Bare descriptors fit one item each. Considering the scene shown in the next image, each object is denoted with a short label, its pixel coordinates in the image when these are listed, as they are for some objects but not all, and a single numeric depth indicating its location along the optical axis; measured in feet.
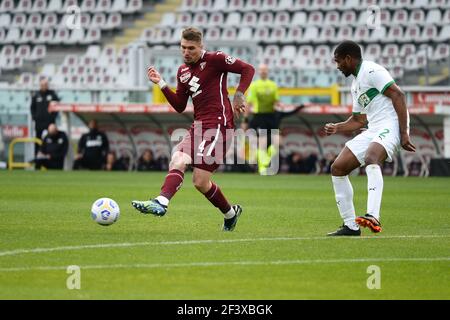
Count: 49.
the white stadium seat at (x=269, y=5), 120.98
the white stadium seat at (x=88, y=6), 129.80
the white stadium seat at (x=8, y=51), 126.92
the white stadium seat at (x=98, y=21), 126.61
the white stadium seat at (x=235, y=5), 122.11
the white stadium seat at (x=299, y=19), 117.39
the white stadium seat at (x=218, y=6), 122.62
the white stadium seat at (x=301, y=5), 118.62
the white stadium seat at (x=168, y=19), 123.04
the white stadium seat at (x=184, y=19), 121.70
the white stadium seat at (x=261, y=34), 118.11
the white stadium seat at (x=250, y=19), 120.57
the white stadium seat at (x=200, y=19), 120.86
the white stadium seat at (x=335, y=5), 115.85
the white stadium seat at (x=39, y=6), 132.46
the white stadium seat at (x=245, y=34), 118.21
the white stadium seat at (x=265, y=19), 119.55
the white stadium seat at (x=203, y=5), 122.72
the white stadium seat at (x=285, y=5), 119.95
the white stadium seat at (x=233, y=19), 120.37
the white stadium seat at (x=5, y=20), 132.16
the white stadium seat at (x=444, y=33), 108.47
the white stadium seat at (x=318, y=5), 116.98
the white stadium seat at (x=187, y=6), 123.75
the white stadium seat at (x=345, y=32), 112.78
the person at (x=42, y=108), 86.38
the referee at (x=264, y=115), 76.43
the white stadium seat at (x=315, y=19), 116.34
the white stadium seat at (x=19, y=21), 130.82
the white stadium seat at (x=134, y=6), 126.93
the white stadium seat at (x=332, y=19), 115.10
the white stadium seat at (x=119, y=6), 127.34
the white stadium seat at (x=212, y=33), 117.39
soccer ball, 35.76
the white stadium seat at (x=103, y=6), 128.47
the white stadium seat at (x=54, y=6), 131.61
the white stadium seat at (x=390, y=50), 109.50
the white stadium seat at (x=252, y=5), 121.80
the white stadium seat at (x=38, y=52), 125.70
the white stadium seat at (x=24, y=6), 132.69
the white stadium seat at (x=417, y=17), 110.93
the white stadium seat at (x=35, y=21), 130.72
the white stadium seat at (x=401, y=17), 112.16
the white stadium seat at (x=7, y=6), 133.59
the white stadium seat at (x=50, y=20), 130.00
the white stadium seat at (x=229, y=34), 118.15
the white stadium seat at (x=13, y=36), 129.29
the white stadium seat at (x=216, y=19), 120.76
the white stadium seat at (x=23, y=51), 125.70
